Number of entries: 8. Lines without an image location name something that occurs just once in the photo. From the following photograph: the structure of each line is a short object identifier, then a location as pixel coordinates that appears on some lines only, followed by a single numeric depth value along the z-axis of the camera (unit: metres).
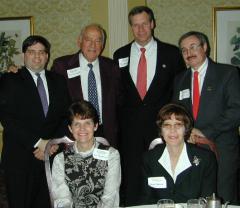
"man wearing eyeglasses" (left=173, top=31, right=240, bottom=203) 3.40
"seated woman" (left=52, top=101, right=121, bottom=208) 2.88
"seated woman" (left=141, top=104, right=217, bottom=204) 2.66
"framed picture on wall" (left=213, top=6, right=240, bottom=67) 5.33
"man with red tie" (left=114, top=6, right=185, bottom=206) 4.11
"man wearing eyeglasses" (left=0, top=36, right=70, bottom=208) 3.48
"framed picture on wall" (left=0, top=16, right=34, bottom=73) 5.73
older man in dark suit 3.92
